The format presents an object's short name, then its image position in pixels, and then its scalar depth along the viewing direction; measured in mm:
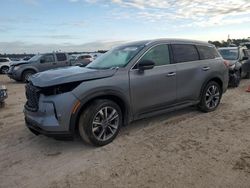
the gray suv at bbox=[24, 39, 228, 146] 3001
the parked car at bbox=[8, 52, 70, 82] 11004
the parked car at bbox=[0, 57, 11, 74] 17730
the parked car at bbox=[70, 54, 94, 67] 14651
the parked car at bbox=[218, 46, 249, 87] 7212
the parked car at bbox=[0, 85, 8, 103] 5628
